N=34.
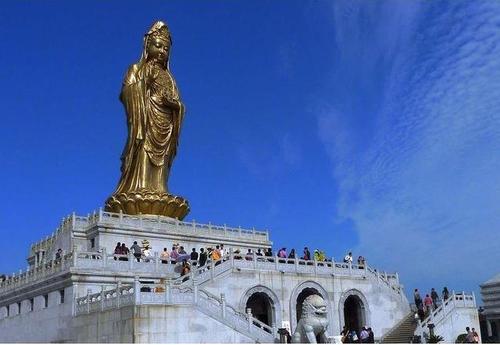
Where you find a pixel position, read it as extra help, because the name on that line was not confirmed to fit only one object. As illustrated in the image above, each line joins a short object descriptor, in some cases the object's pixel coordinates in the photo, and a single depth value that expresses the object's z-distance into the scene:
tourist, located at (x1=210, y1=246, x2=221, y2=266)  25.91
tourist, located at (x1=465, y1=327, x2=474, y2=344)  25.08
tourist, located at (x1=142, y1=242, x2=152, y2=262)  26.39
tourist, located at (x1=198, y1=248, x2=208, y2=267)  26.35
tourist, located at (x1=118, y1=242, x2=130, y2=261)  26.00
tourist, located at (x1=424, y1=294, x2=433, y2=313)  29.00
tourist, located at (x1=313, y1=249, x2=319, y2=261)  30.28
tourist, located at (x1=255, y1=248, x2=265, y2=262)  27.27
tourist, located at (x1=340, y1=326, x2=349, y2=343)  23.67
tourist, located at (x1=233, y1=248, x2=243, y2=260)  26.68
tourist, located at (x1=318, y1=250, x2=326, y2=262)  30.38
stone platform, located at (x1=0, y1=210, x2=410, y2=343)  21.78
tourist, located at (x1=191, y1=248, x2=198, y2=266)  27.38
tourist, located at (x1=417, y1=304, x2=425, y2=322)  28.78
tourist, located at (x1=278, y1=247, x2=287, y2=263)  28.53
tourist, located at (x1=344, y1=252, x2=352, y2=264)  30.47
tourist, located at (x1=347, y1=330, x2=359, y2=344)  23.97
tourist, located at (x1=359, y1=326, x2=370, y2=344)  23.90
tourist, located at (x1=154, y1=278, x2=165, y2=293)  21.92
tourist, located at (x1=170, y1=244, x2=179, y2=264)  26.89
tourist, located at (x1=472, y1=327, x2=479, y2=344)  24.91
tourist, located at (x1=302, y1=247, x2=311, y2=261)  29.36
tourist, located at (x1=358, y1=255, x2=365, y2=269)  30.68
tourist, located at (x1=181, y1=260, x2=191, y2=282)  24.58
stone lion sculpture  18.47
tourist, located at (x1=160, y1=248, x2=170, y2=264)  26.70
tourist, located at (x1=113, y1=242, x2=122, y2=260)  26.48
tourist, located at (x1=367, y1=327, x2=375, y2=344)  23.87
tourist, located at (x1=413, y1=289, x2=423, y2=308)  30.25
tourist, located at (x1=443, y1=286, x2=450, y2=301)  29.58
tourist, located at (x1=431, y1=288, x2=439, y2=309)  29.47
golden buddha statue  35.28
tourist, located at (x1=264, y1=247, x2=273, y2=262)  27.72
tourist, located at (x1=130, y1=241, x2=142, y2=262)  26.43
